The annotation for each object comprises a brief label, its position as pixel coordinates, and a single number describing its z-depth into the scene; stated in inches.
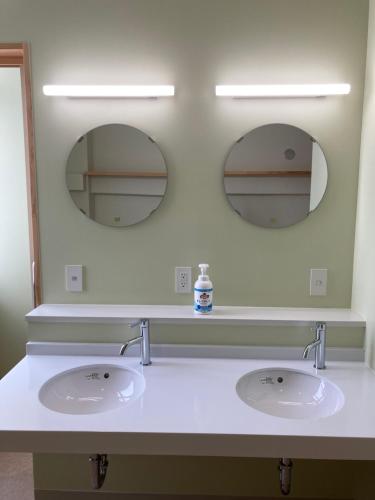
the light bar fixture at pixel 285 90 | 62.0
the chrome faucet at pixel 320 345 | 59.1
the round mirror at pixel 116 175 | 66.1
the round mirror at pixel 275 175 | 64.9
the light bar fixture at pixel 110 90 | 63.1
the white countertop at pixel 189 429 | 43.8
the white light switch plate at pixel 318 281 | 67.5
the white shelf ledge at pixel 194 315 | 63.1
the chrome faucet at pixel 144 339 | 60.6
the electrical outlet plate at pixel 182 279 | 68.7
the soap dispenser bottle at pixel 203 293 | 64.0
